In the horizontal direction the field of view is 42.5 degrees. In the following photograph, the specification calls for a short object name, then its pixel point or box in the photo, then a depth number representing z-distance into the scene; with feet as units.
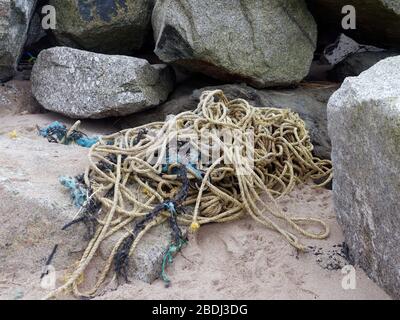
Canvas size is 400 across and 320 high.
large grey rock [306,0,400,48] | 13.41
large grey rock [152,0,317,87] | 13.75
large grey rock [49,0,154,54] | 15.40
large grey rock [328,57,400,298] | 6.50
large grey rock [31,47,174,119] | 14.06
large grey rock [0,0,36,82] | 14.02
